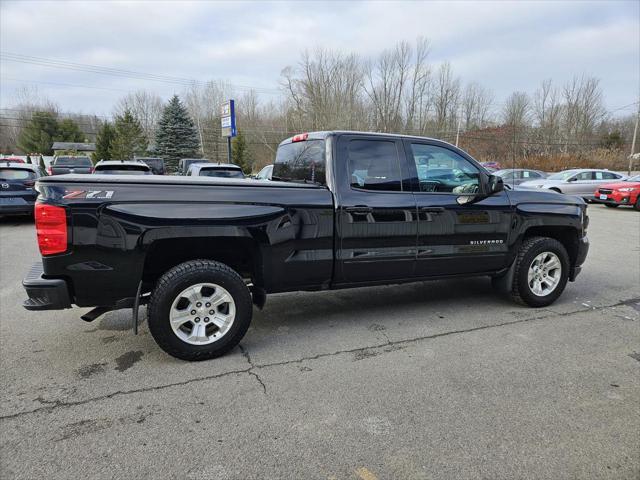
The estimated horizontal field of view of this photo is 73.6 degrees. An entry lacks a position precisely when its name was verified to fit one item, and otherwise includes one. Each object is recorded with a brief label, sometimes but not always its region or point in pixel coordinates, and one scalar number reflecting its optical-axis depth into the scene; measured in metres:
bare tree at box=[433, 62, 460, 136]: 51.22
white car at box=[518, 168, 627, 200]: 18.03
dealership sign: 20.94
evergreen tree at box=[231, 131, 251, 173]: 36.06
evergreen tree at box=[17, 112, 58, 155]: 55.41
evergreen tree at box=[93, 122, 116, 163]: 40.62
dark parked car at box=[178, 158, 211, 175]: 25.73
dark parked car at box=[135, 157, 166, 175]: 25.88
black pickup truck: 3.21
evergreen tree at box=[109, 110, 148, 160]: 39.06
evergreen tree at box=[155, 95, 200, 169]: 42.91
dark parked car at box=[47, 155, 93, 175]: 19.93
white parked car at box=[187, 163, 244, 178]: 12.63
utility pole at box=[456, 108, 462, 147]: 46.85
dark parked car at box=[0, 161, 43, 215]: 10.72
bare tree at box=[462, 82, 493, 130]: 53.28
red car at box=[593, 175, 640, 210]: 16.31
